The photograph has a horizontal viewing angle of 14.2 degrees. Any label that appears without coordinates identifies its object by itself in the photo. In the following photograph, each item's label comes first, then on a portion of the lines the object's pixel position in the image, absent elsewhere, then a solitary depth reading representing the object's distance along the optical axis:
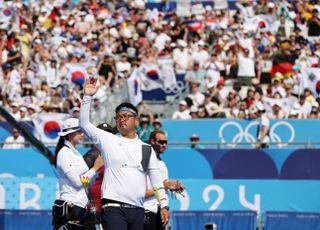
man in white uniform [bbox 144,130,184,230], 13.81
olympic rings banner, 25.84
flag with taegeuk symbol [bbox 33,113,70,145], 26.83
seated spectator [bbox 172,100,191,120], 27.36
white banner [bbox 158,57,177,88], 29.53
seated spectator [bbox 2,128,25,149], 25.36
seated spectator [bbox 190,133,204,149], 25.11
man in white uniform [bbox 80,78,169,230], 12.54
